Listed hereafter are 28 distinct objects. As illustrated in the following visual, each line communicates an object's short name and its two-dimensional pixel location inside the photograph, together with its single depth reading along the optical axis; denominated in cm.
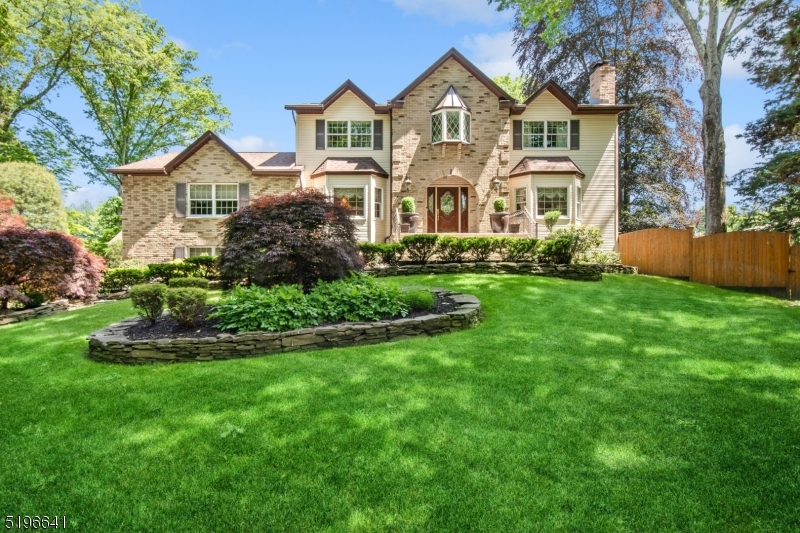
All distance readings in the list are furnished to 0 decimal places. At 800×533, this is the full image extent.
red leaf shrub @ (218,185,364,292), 721
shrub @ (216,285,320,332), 602
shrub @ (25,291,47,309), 1045
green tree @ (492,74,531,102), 2992
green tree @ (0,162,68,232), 1583
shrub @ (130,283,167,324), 633
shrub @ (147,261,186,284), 1294
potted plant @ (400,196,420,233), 1647
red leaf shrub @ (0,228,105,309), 999
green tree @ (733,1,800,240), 1197
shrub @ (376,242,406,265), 1260
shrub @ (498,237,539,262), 1245
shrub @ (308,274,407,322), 659
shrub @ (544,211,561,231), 1528
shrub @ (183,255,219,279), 1321
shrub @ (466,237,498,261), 1259
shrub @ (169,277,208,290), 743
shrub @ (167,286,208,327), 605
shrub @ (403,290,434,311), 710
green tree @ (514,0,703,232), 2136
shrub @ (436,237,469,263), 1267
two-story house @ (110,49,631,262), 1723
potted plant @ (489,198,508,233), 1652
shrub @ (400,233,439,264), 1263
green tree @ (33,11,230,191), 2442
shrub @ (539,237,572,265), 1223
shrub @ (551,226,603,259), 1266
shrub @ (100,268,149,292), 1280
